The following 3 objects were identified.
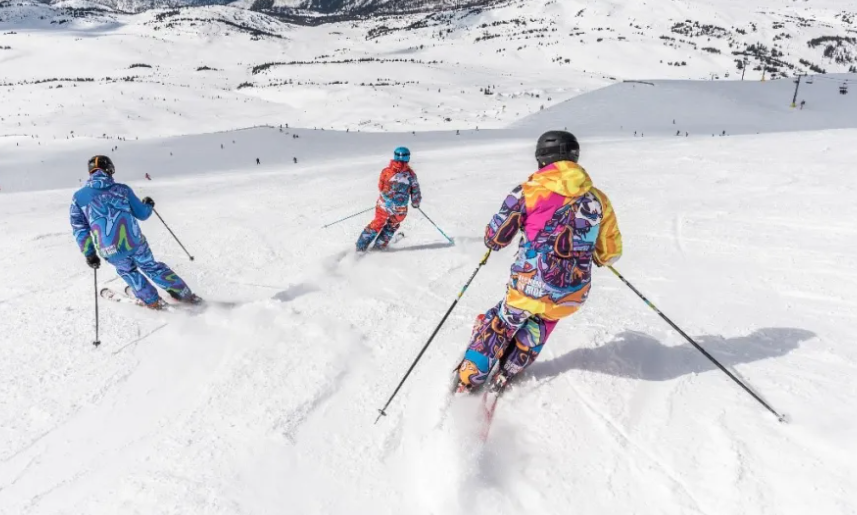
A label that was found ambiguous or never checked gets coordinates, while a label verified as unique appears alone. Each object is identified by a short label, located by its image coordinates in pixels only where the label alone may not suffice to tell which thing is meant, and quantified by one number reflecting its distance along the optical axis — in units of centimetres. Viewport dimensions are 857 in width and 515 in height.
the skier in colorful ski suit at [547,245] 276
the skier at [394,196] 644
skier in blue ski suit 432
